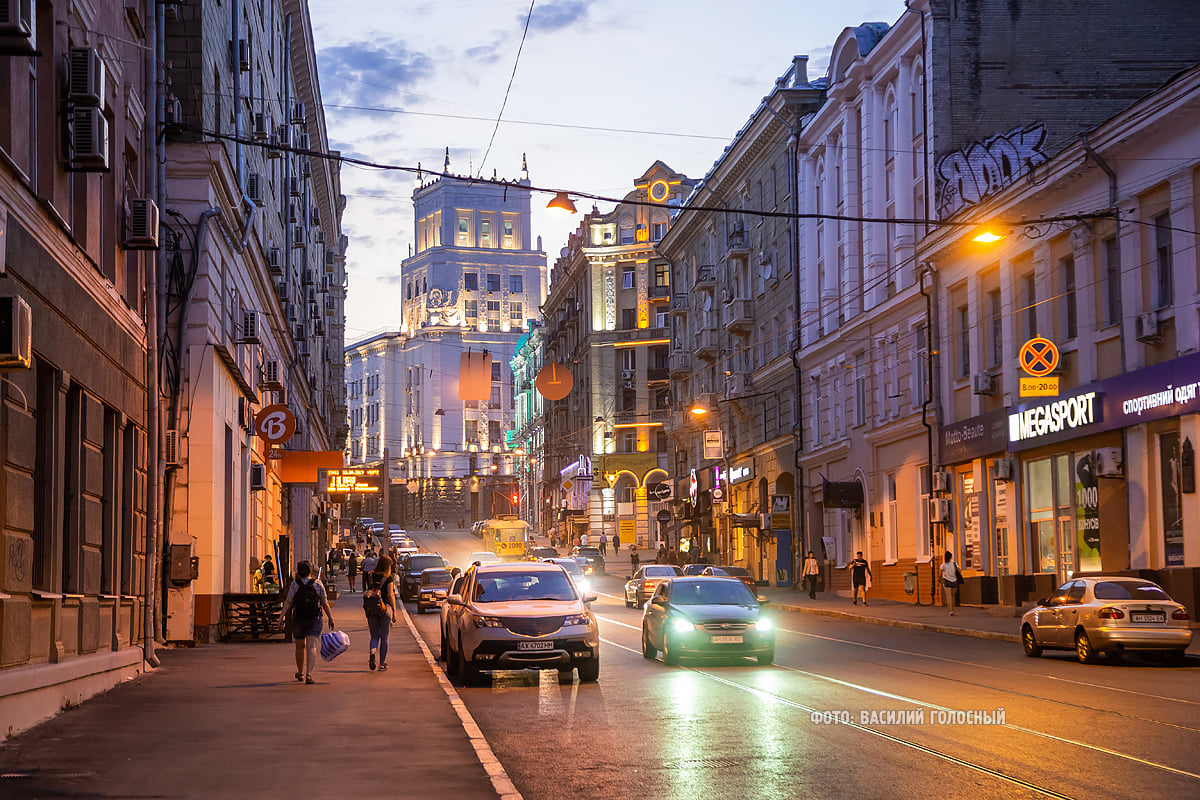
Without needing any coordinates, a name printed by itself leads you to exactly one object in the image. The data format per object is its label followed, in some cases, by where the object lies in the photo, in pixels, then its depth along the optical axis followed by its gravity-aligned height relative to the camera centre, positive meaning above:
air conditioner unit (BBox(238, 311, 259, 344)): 31.22 +4.22
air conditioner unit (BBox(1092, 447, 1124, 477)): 31.91 +1.18
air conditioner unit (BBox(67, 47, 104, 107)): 16.03 +4.89
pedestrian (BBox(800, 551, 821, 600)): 48.72 -1.63
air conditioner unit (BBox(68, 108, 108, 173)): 16.05 +4.25
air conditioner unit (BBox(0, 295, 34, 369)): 12.26 +1.65
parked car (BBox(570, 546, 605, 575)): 72.49 -1.67
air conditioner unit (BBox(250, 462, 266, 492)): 34.25 +1.20
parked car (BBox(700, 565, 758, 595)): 41.95 -1.45
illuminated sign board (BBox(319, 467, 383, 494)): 70.88 +2.30
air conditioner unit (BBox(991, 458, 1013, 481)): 37.34 +1.26
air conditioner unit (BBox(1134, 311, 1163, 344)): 29.95 +3.80
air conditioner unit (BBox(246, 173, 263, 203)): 34.62 +7.96
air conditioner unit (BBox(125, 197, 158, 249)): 20.06 +4.15
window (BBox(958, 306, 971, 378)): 40.91 +4.89
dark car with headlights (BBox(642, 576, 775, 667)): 22.97 -1.61
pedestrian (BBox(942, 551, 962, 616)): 37.60 -1.45
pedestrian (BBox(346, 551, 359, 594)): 60.57 -1.67
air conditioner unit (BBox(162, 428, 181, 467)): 25.53 +1.45
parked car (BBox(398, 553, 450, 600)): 49.84 -1.37
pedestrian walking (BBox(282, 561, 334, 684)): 20.45 -1.15
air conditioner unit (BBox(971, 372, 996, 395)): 38.38 +3.49
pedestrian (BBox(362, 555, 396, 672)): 22.45 -1.26
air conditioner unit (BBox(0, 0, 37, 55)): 11.85 +4.04
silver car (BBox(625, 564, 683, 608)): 45.00 -1.68
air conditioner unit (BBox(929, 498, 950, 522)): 40.59 +0.32
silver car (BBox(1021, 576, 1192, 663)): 22.36 -1.56
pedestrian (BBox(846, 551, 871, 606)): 43.50 -1.50
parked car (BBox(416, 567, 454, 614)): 44.12 -1.79
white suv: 19.92 -1.45
